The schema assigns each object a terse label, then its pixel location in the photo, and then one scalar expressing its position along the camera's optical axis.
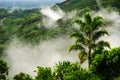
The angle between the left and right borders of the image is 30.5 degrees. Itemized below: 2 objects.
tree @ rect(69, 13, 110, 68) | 28.91
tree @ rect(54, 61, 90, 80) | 22.52
